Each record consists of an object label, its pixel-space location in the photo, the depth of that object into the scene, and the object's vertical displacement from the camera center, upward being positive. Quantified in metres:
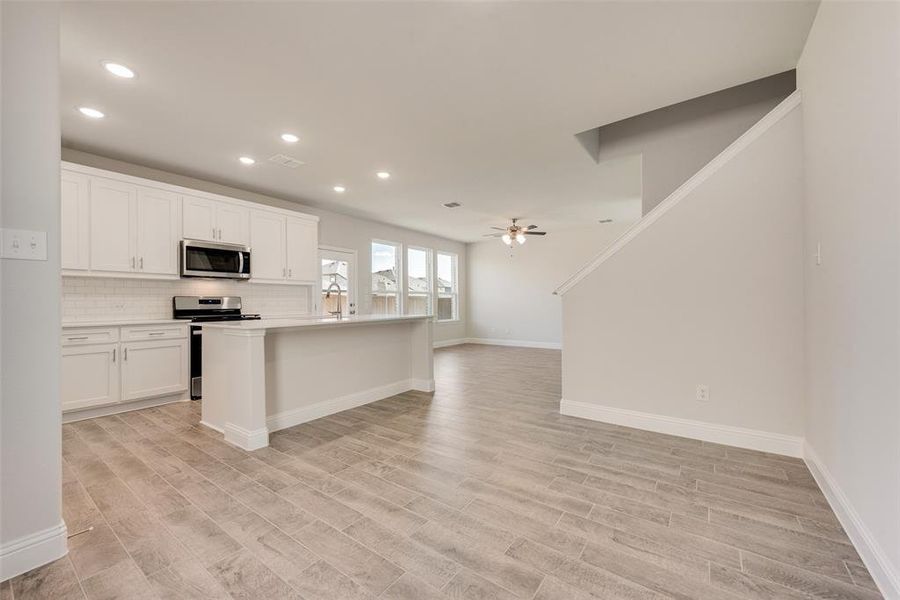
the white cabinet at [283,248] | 5.12 +0.78
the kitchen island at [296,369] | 2.84 -0.61
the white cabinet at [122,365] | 3.50 -0.61
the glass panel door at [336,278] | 6.40 +0.42
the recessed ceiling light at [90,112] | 3.09 +1.59
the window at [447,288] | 9.44 +0.32
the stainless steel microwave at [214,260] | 4.38 +0.53
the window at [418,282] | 8.50 +0.44
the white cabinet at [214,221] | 4.46 +1.01
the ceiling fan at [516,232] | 6.74 +1.22
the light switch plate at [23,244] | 1.50 +0.25
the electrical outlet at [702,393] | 2.95 -0.74
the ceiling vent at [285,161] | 4.12 +1.57
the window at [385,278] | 7.65 +0.48
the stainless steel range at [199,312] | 4.34 -0.11
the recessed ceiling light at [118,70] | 2.50 +1.57
